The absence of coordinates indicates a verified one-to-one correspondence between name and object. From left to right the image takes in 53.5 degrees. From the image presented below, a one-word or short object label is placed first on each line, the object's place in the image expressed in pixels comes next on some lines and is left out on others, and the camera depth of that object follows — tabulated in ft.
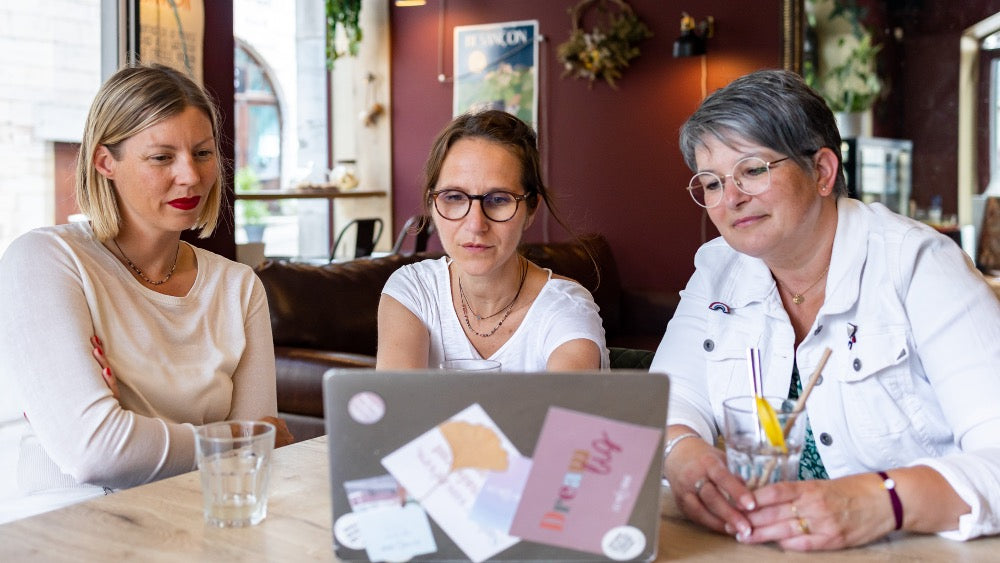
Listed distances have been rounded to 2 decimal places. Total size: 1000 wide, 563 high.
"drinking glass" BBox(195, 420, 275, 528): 3.94
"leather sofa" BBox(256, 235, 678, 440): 10.03
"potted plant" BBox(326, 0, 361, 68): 21.54
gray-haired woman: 4.73
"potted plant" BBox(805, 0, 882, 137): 18.34
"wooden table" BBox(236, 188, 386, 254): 18.19
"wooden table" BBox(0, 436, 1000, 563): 3.70
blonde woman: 5.49
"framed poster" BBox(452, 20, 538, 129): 21.49
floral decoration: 19.89
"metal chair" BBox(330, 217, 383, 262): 19.45
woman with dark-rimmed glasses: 5.75
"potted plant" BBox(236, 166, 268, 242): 22.80
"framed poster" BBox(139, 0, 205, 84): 11.69
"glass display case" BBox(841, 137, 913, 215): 18.38
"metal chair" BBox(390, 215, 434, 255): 19.08
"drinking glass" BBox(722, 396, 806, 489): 3.87
